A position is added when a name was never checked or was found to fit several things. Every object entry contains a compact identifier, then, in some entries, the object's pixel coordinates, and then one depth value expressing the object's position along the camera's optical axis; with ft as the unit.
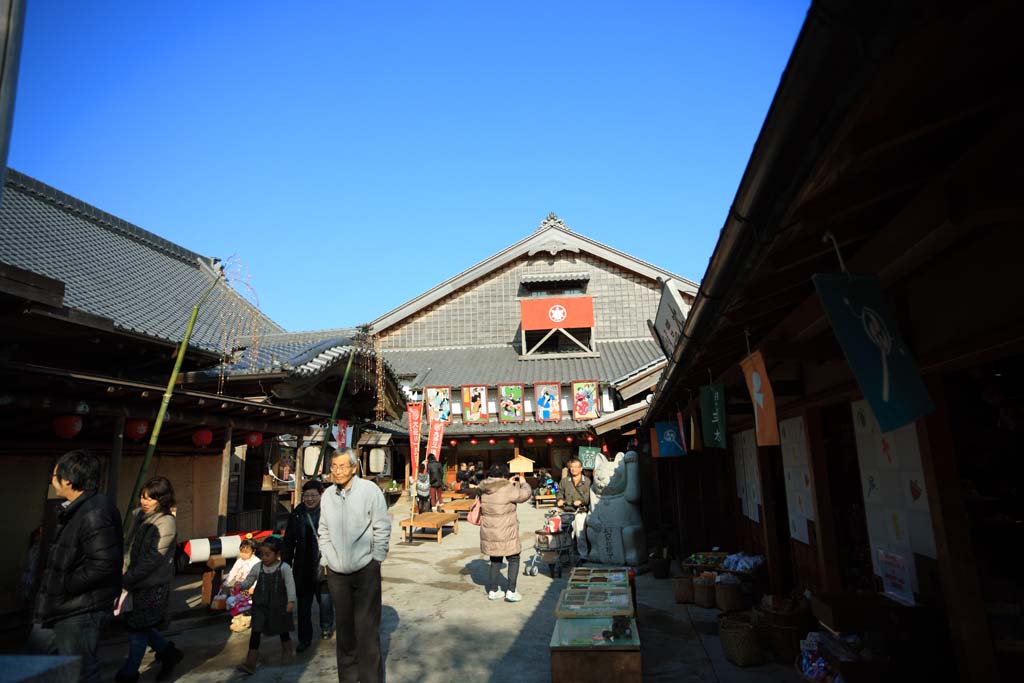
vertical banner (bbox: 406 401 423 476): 51.29
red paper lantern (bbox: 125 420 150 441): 26.48
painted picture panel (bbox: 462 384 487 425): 75.36
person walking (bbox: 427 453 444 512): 60.85
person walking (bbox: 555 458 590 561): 33.42
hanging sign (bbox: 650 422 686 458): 31.91
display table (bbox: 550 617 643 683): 13.92
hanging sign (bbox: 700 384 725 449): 20.15
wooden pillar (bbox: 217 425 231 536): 31.01
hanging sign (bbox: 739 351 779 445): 13.52
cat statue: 31.27
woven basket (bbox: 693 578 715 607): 24.23
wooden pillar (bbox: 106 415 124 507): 25.16
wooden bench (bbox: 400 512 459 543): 43.80
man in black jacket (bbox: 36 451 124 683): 12.87
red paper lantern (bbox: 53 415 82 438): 23.43
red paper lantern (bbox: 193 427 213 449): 32.19
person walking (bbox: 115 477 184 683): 16.71
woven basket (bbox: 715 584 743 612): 22.70
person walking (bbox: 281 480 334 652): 20.40
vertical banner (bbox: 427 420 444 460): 56.80
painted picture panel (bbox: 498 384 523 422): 74.74
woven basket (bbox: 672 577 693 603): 25.08
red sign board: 85.87
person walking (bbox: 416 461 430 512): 54.19
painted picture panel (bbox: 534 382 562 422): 73.97
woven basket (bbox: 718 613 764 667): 17.26
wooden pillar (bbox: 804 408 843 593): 17.47
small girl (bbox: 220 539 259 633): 23.21
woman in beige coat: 25.95
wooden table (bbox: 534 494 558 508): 66.73
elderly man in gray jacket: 14.65
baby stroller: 31.86
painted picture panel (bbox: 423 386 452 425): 76.38
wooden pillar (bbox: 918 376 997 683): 10.74
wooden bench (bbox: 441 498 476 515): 53.31
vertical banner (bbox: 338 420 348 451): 40.38
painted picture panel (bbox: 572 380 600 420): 73.20
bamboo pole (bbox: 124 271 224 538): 19.82
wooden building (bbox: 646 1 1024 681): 5.23
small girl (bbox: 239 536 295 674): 18.60
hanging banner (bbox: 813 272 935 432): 7.28
